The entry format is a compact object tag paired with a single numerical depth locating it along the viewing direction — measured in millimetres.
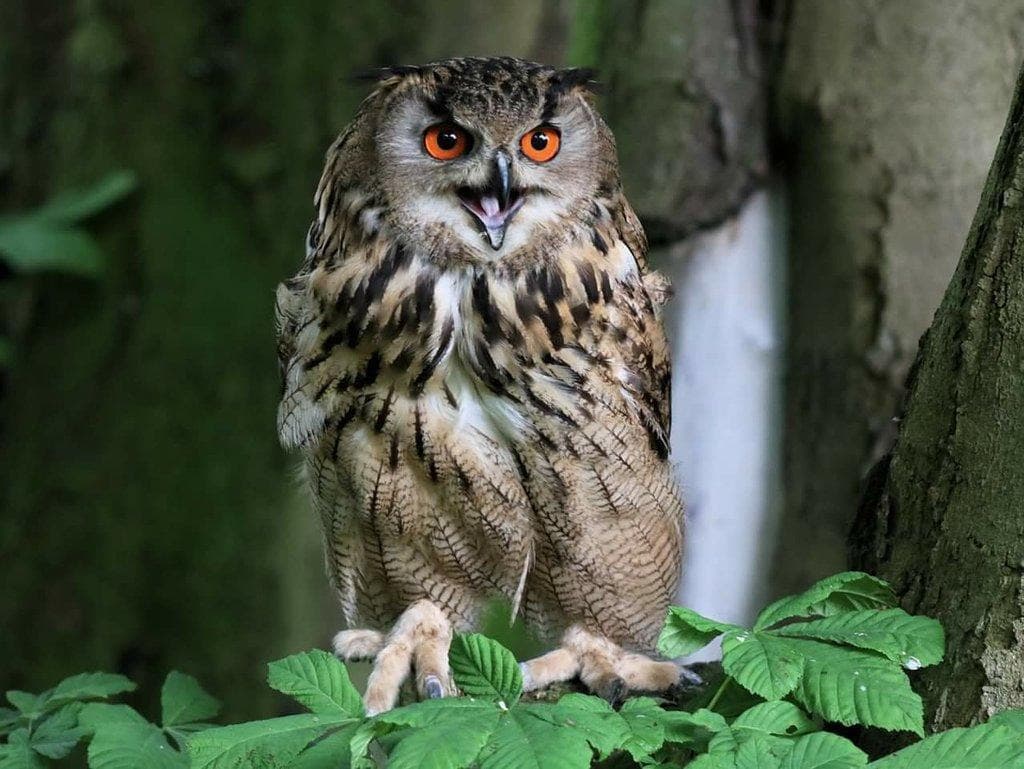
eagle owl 9689
